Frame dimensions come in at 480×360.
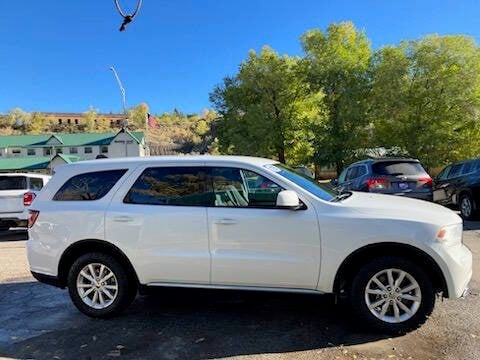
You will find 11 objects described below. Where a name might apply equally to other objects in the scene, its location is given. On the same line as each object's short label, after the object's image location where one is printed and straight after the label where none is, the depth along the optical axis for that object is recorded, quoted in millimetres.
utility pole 33369
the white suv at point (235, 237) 4719
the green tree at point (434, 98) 34656
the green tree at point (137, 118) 166988
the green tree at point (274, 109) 44906
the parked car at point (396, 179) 11328
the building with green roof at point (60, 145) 82312
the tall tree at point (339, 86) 40500
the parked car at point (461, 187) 11898
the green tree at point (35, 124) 161962
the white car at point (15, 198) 12391
